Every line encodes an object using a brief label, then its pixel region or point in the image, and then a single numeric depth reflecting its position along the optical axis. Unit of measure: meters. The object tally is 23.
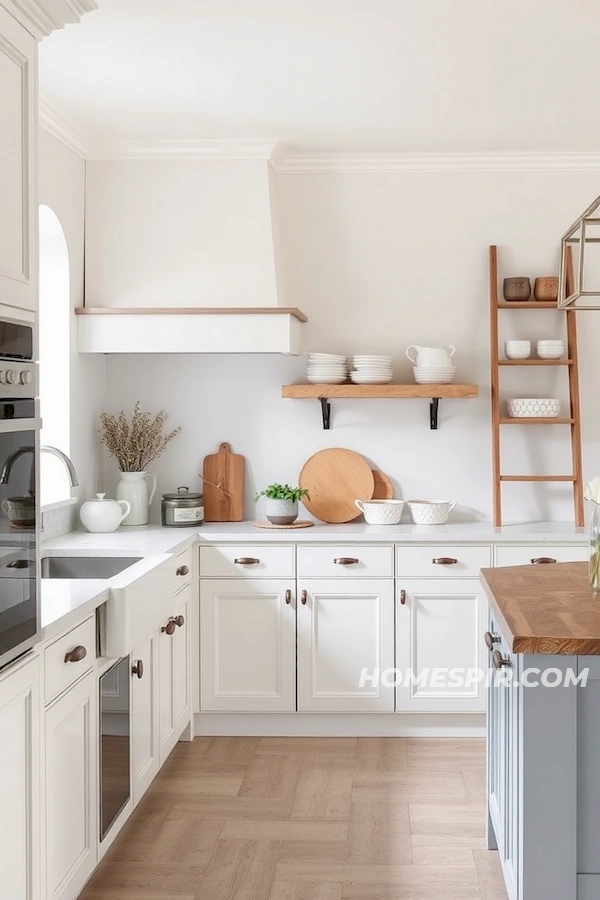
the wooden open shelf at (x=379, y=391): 4.48
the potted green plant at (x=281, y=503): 4.51
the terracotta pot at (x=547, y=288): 4.57
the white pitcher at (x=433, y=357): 4.54
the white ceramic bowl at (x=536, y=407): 4.52
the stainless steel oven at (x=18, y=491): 2.16
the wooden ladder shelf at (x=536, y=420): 4.52
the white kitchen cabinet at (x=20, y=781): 2.19
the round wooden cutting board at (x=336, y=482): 4.72
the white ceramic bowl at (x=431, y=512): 4.52
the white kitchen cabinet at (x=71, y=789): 2.50
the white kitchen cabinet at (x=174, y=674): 3.71
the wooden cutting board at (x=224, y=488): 4.77
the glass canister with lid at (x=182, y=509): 4.53
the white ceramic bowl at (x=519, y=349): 4.56
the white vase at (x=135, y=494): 4.60
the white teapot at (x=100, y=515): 4.30
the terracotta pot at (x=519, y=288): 4.57
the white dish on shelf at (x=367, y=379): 4.54
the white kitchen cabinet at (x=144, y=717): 3.29
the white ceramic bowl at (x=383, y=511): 4.56
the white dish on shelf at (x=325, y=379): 4.58
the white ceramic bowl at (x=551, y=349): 4.55
